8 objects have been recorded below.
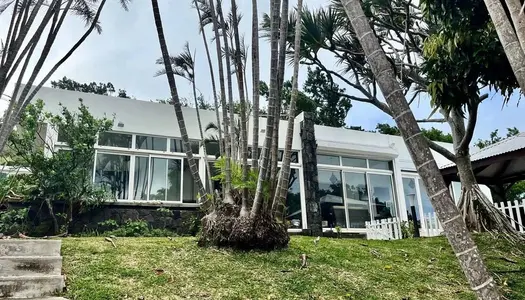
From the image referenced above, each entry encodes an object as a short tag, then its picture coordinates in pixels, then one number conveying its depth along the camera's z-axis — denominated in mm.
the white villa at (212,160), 10430
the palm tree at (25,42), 6132
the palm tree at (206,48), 6754
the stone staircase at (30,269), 3334
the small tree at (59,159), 8562
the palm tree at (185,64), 7734
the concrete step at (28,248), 4121
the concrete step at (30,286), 3293
